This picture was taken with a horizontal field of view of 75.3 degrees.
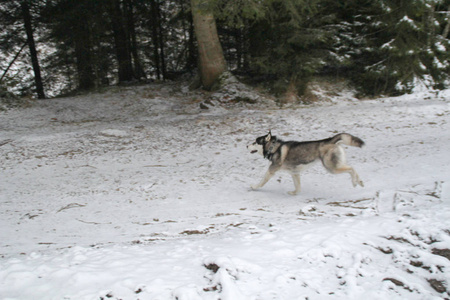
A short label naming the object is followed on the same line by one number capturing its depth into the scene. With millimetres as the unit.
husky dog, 5766
